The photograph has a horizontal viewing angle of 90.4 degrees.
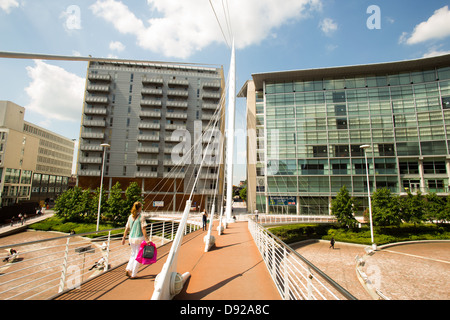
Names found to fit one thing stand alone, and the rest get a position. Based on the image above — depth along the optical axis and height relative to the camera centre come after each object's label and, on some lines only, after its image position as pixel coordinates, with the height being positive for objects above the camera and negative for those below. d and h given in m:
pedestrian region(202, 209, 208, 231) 16.23 -2.08
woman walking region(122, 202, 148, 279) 5.04 -1.06
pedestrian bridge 4.19 -2.09
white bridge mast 18.19 +5.06
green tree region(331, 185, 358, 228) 27.62 -2.53
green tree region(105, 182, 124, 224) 30.83 -2.70
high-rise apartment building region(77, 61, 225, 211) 42.59 +12.40
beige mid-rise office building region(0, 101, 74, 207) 46.53 +6.65
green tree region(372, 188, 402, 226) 25.62 -2.19
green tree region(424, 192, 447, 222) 28.28 -2.15
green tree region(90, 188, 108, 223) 32.06 -2.95
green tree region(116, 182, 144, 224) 31.05 -1.66
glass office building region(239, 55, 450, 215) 37.03 +9.35
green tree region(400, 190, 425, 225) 26.33 -2.35
